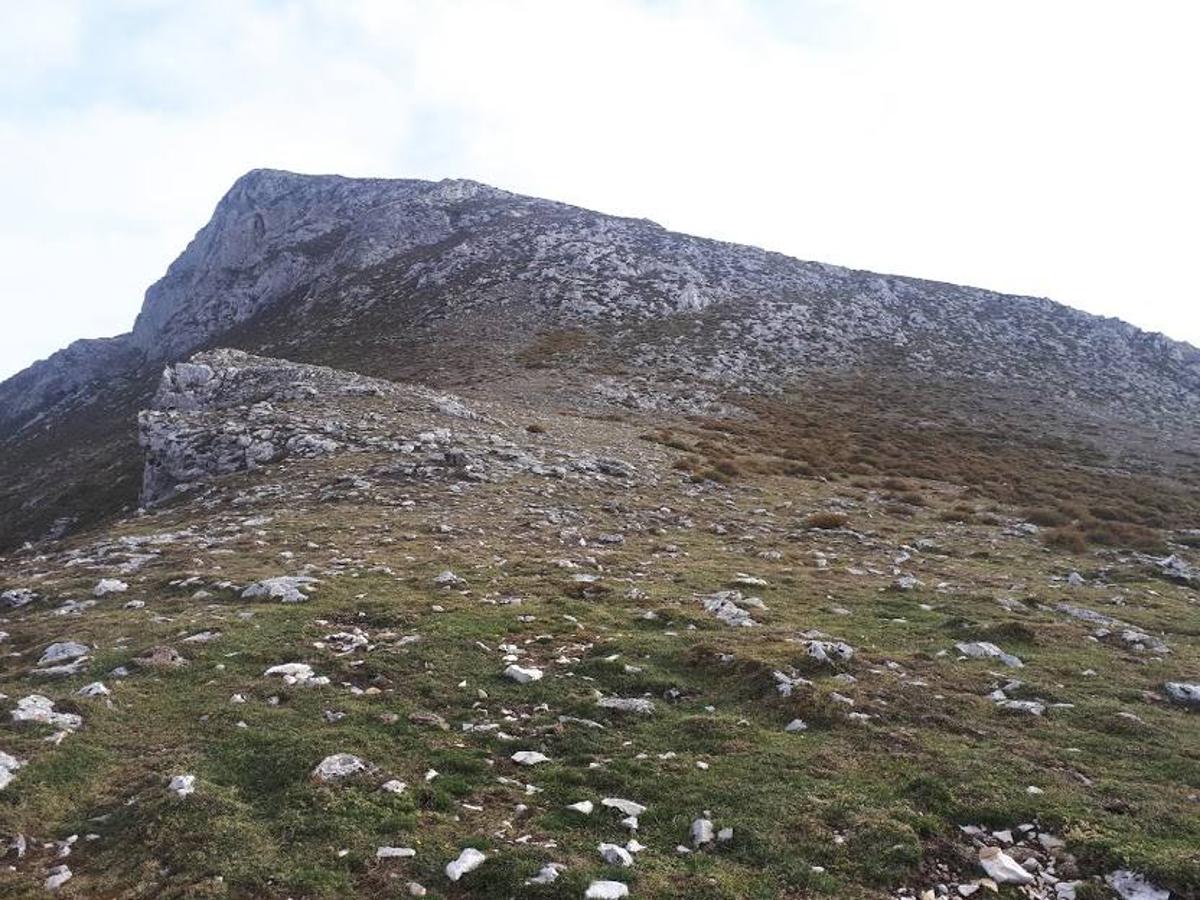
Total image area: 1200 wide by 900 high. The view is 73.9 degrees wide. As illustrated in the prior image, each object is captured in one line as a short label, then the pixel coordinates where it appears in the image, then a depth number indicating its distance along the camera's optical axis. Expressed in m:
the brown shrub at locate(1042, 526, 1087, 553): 23.90
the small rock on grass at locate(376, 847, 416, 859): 7.14
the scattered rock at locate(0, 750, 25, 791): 8.14
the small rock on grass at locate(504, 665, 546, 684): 11.27
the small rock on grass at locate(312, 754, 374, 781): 8.43
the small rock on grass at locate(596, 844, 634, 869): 7.07
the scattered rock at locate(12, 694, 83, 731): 9.41
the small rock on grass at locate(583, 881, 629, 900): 6.52
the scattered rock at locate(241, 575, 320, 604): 14.56
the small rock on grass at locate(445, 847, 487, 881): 6.89
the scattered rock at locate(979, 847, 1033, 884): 6.91
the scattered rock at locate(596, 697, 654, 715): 10.41
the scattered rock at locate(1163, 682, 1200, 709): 11.02
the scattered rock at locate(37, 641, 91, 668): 11.59
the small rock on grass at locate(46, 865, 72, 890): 6.78
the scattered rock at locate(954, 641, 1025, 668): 12.59
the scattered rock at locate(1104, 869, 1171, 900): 6.55
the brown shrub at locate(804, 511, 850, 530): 24.19
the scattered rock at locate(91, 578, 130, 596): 15.36
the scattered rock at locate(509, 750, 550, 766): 9.01
